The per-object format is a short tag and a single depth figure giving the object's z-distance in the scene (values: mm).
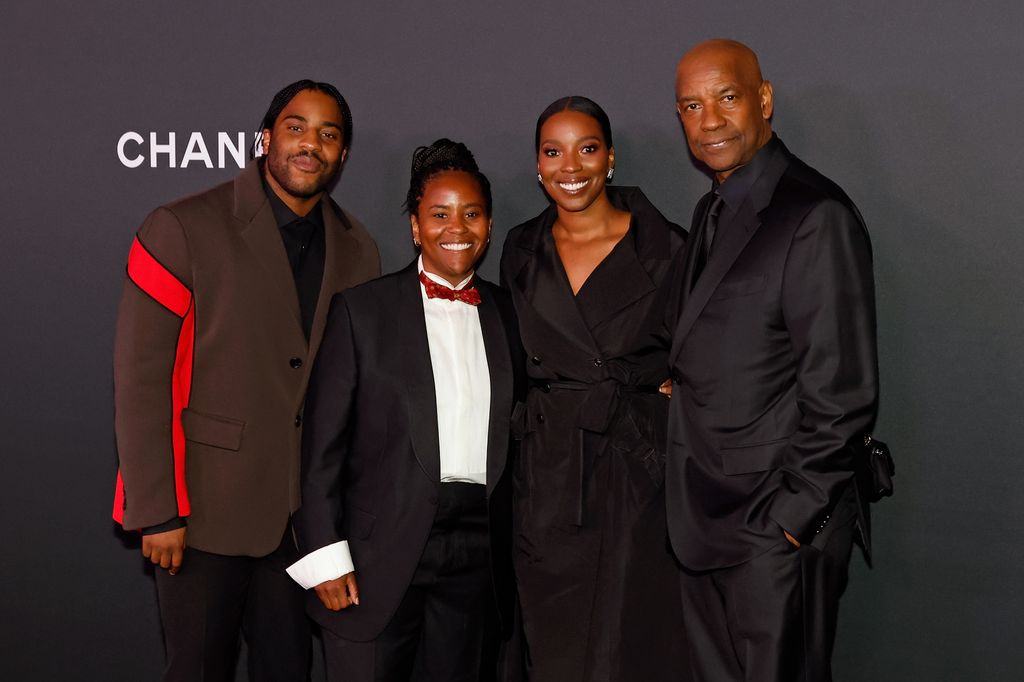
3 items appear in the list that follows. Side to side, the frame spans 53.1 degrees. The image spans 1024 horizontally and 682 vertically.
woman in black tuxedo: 2486
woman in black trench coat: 2701
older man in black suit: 2252
